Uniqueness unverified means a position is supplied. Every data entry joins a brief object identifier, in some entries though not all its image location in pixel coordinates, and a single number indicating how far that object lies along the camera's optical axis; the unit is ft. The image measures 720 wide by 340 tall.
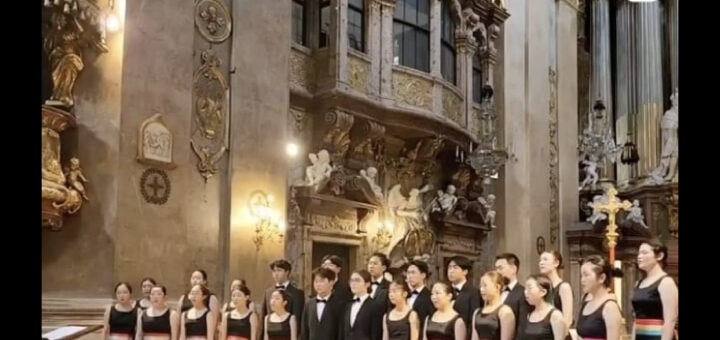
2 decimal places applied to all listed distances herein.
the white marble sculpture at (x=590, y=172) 74.64
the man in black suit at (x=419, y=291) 26.81
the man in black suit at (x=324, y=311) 27.12
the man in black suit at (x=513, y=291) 23.25
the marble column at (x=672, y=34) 74.59
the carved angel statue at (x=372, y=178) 45.96
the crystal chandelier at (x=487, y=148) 53.83
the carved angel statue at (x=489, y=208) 56.49
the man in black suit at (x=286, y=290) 28.43
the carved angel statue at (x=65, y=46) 31.35
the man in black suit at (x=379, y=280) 26.94
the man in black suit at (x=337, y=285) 27.63
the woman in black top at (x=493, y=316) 22.67
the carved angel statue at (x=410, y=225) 49.01
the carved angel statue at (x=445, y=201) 52.49
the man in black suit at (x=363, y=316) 26.37
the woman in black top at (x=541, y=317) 21.24
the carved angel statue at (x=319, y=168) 43.37
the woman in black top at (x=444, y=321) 23.57
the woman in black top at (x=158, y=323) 27.94
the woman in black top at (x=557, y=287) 24.63
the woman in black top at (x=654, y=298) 19.80
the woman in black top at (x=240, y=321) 27.27
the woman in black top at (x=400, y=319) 24.75
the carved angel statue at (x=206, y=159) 37.35
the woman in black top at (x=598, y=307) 20.24
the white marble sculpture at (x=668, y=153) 70.44
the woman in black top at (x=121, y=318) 28.53
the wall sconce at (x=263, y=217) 39.06
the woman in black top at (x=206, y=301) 28.09
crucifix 41.04
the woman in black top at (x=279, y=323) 27.04
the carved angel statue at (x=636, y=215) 66.08
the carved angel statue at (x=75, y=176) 31.94
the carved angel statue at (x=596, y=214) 65.82
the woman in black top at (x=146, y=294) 29.43
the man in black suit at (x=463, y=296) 26.71
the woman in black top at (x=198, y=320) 27.50
